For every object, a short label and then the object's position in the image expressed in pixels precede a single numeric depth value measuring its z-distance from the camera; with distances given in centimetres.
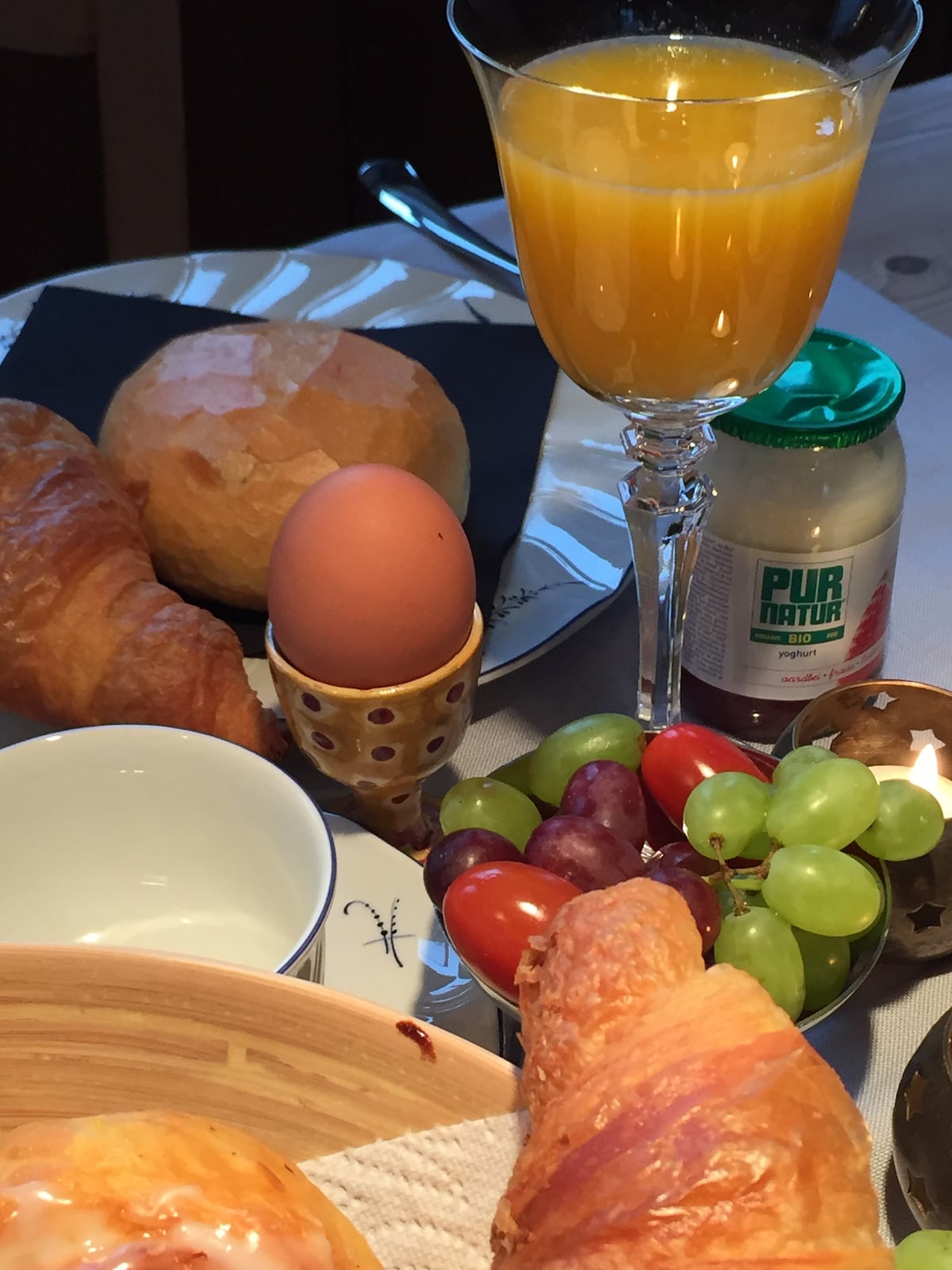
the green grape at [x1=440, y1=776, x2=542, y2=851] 61
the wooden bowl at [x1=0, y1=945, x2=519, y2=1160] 37
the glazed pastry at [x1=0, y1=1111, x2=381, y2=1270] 31
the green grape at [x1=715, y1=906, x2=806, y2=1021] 52
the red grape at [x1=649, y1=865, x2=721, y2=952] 52
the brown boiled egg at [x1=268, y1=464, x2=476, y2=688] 65
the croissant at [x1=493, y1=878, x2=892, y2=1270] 30
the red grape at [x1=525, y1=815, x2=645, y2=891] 55
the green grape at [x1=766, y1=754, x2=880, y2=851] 56
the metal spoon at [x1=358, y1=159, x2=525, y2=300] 122
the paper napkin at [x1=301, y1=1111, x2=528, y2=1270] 37
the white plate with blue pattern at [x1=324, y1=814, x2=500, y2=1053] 61
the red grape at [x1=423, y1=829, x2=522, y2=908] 57
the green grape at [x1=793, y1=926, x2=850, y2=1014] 55
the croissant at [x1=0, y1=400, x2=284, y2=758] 76
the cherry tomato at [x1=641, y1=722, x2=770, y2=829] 61
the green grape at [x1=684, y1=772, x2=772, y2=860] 57
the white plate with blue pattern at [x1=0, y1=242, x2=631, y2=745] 85
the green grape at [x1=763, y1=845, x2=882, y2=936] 53
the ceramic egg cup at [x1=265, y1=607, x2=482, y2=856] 67
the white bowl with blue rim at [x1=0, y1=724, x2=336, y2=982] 64
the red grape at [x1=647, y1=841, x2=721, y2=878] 58
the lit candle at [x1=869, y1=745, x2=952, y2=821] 65
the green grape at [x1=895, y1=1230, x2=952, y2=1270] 43
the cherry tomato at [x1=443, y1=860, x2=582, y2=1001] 52
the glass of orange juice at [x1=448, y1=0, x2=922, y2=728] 62
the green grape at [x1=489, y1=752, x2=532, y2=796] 66
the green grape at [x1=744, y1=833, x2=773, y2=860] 59
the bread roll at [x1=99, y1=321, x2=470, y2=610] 86
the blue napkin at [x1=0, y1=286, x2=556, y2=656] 100
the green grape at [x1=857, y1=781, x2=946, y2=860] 57
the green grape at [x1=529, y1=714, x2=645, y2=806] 64
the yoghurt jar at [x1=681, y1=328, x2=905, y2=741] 73
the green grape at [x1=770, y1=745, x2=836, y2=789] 60
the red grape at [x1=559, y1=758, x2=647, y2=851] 59
